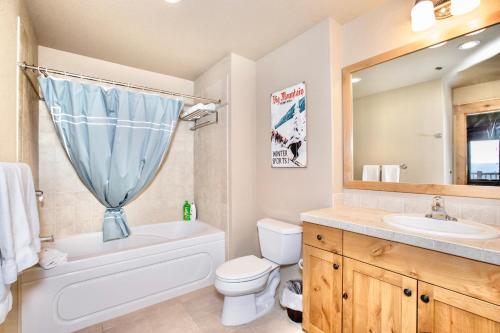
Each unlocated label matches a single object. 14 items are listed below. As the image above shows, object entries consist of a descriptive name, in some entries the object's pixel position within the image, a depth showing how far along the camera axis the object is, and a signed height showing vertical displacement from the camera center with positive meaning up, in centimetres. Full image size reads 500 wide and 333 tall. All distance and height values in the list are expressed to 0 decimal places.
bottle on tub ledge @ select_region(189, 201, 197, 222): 299 -59
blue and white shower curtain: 216 +34
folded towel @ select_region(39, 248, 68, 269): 165 -64
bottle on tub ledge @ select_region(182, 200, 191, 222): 300 -58
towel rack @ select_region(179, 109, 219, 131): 266 +61
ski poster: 202 +35
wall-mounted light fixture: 132 +89
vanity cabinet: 91 -59
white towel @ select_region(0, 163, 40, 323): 96 -26
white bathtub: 164 -90
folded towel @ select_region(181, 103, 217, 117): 255 +66
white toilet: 175 -82
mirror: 127 +31
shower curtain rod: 160 +76
